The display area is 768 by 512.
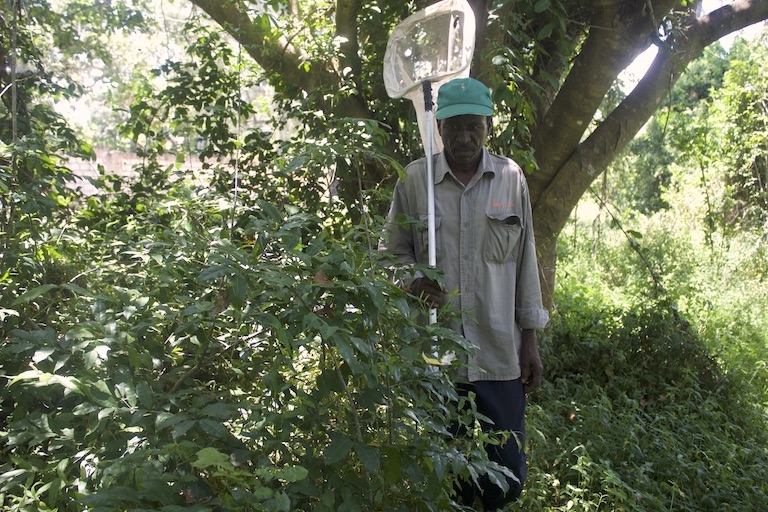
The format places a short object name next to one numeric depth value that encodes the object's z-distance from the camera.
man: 2.78
